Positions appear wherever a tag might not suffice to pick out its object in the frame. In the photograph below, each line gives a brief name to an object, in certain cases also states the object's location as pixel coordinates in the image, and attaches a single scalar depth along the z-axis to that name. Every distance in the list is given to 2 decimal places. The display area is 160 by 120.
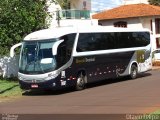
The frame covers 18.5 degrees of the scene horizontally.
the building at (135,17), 55.34
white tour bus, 21.72
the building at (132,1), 70.14
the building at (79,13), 45.81
